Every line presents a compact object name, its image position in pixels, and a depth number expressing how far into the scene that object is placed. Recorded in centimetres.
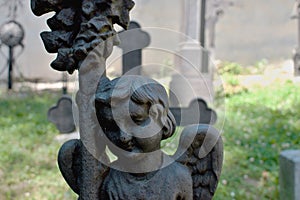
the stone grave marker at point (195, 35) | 669
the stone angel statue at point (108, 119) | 125
